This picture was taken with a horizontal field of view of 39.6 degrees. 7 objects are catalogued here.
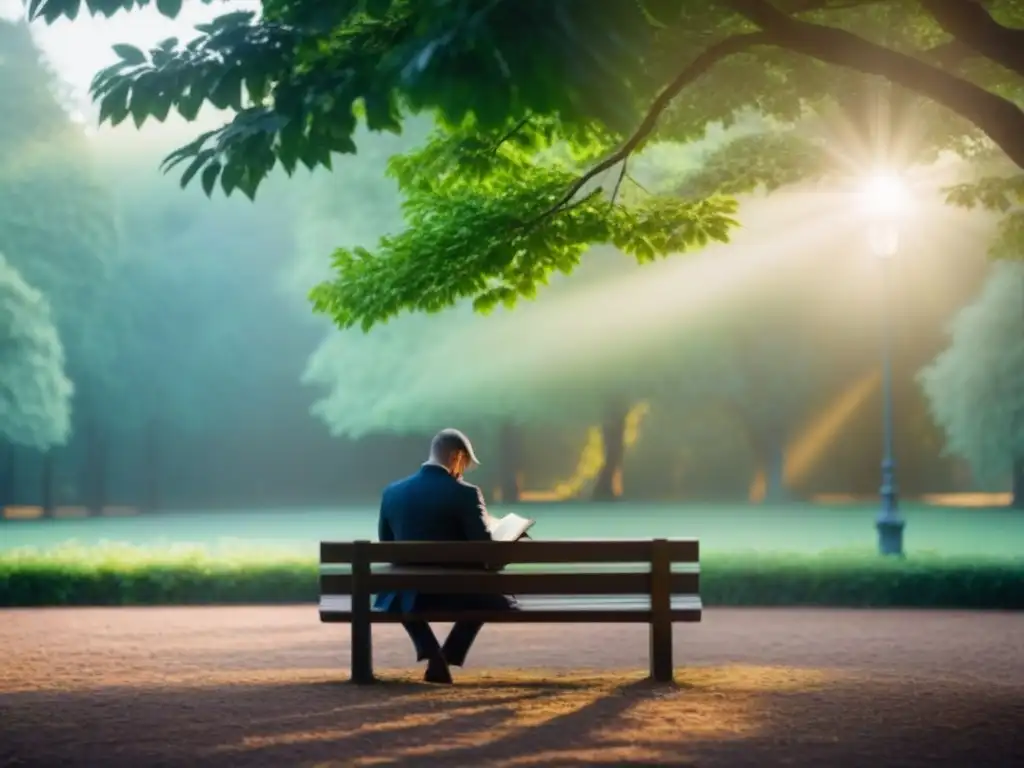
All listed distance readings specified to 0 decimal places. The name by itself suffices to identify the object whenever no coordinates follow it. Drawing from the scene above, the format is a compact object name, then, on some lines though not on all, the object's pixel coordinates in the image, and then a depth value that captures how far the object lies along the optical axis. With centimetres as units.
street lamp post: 1947
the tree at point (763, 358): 3538
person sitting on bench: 915
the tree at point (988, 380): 3128
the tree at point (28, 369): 3247
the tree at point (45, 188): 3728
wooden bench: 899
